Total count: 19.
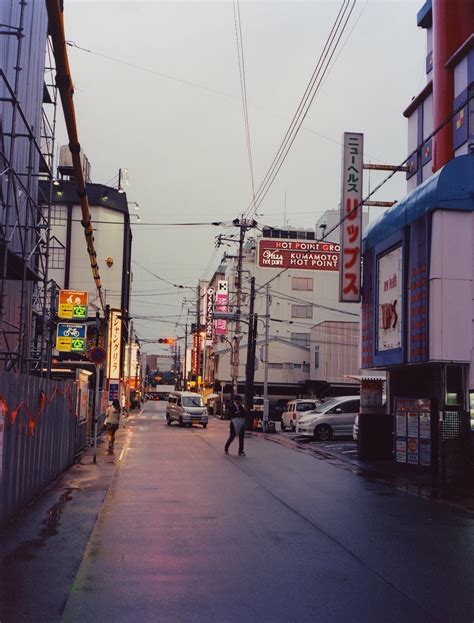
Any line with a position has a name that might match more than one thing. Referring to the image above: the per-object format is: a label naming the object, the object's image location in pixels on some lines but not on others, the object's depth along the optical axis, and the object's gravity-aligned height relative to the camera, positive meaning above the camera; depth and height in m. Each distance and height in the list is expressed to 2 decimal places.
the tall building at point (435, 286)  15.12 +2.16
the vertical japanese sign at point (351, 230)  20.61 +4.32
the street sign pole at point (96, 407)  18.77 -1.17
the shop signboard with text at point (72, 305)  31.56 +2.85
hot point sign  68.62 +11.86
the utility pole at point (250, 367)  40.41 +0.29
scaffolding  14.68 +4.22
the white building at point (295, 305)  67.50 +7.06
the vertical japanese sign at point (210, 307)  80.33 +7.45
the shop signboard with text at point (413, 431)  17.80 -1.43
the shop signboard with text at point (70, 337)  30.39 +1.32
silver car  29.67 -2.07
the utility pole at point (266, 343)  40.69 +1.74
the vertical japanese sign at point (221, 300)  72.94 +7.55
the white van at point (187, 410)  41.22 -2.40
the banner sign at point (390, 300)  17.59 +1.99
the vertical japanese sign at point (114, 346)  48.38 +1.65
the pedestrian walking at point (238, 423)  21.19 -1.57
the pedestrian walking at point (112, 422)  22.09 -1.73
